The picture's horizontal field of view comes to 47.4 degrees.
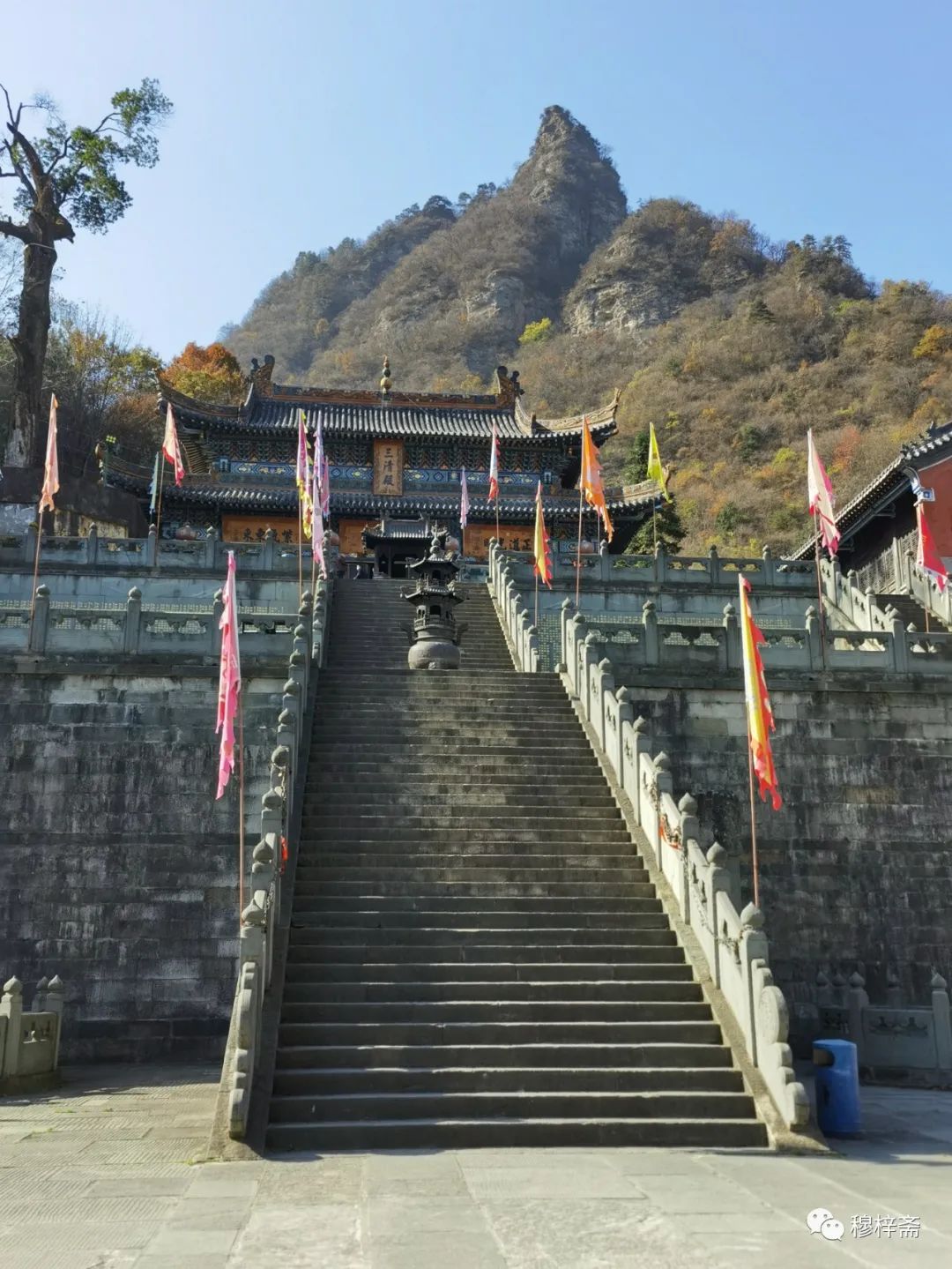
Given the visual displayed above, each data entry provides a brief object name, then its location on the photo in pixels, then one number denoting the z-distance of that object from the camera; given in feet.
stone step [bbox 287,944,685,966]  37.60
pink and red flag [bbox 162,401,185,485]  103.55
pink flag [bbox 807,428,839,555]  71.05
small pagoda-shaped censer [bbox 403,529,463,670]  65.05
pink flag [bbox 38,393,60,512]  77.51
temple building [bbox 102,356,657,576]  125.49
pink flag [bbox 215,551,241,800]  41.06
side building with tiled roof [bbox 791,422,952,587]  100.48
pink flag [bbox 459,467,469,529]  120.37
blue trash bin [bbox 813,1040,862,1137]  30.42
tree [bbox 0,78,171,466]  128.26
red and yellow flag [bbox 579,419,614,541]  90.22
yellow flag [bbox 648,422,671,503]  116.46
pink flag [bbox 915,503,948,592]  83.05
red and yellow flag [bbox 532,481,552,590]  80.59
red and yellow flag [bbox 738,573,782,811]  40.29
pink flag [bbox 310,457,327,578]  77.96
